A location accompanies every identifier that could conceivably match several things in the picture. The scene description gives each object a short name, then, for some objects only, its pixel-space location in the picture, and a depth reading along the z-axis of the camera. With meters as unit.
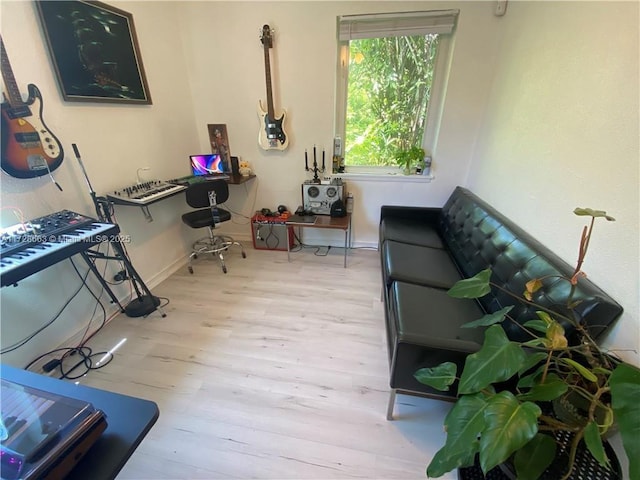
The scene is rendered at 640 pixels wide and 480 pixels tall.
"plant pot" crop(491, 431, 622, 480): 0.83
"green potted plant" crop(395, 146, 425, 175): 2.63
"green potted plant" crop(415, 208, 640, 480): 0.66
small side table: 2.63
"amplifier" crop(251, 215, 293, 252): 2.99
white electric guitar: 2.55
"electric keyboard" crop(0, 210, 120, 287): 1.22
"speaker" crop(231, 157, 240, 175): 2.84
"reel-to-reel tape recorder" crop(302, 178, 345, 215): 2.77
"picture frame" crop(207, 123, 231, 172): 2.91
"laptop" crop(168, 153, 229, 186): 2.80
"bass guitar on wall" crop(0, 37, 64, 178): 1.42
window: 2.36
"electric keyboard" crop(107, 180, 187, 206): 1.94
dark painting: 1.65
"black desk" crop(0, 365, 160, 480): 0.61
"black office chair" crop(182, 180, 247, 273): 2.42
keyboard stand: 1.83
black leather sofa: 1.12
